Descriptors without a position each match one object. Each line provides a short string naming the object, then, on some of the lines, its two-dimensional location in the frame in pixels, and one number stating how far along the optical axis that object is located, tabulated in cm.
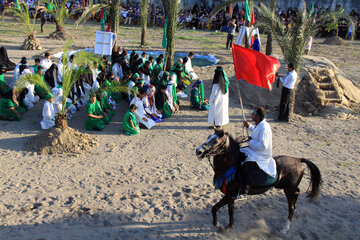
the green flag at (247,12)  1490
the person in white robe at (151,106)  1010
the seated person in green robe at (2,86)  1012
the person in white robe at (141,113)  983
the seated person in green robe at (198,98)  1128
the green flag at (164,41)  1309
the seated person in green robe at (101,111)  977
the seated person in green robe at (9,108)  970
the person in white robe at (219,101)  898
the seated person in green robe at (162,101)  1061
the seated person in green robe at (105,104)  992
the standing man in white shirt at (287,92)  1026
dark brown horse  493
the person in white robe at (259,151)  516
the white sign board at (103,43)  1324
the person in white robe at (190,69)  1298
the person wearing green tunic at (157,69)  1280
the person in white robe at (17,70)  1152
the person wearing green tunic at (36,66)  1122
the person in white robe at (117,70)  1272
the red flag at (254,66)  745
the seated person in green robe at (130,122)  931
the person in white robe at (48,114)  944
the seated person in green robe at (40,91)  1162
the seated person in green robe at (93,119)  945
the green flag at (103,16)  1649
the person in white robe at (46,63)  1256
